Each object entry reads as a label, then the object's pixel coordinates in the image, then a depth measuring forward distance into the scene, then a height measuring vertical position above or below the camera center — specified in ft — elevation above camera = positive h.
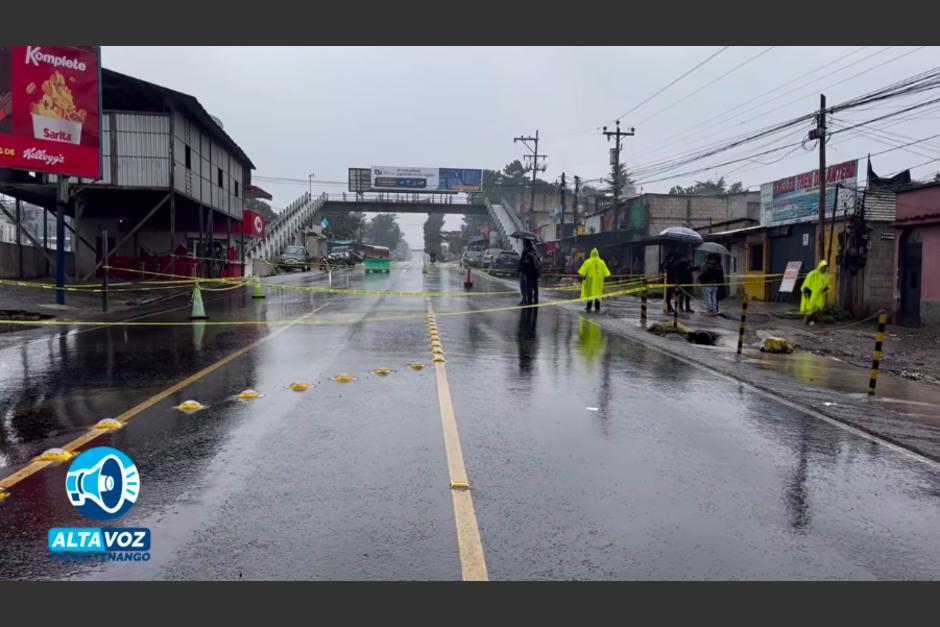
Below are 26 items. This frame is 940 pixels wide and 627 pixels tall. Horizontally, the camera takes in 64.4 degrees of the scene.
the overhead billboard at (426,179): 290.15 +36.02
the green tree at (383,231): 608.84 +33.95
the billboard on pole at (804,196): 77.00 +9.33
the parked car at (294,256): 172.96 +3.25
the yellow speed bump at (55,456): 18.60 -4.74
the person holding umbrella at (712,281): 70.59 -0.50
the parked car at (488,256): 187.44 +4.29
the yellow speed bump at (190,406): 24.49 -4.55
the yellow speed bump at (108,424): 21.91 -4.62
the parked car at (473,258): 212.02 +4.12
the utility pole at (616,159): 152.66 +24.33
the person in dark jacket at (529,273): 71.82 +0.01
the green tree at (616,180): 152.01 +19.55
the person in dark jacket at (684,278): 70.23 -0.26
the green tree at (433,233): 526.57 +28.99
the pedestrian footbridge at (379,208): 215.39 +21.86
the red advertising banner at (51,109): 64.69 +14.01
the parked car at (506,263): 151.43 +2.01
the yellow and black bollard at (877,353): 31.30 -3.16
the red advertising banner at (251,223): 144.25 +8.95
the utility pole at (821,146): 72.38 +12.71
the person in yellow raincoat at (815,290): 63.31 -1.13
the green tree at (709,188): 331.36 +41.18
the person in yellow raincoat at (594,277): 68.49 -0.32
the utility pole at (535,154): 226.19 +36.34
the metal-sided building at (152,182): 84.84 +10.45
